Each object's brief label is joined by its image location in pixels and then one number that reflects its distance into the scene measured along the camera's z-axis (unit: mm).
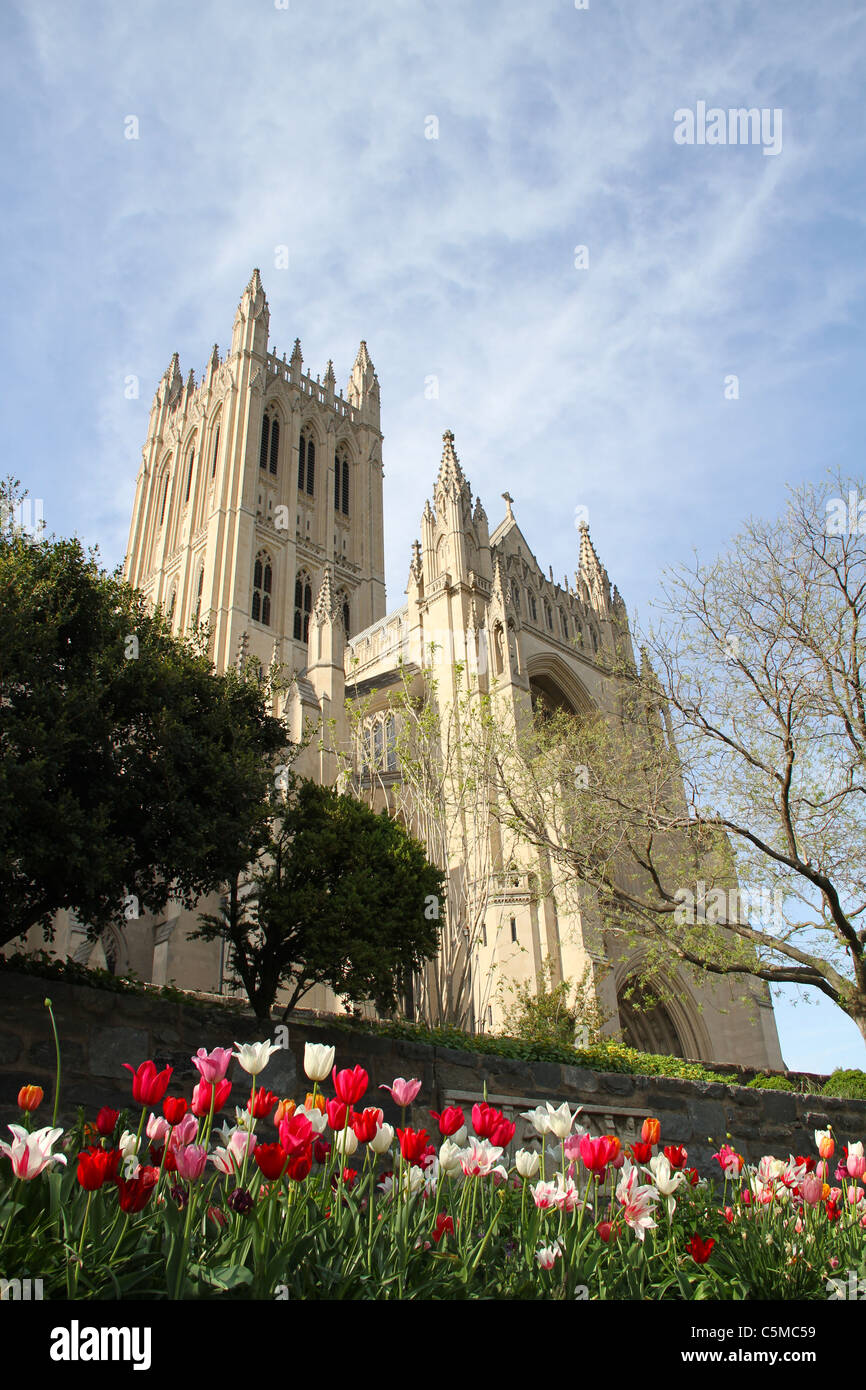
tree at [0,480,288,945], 9797
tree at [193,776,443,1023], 13281
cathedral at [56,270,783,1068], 21203
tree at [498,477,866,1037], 14211
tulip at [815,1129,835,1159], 5187
